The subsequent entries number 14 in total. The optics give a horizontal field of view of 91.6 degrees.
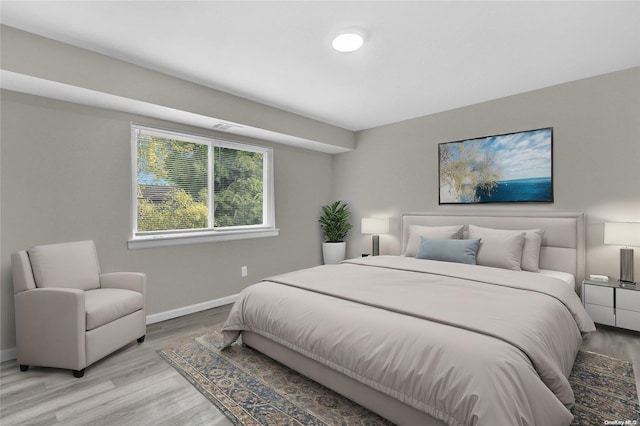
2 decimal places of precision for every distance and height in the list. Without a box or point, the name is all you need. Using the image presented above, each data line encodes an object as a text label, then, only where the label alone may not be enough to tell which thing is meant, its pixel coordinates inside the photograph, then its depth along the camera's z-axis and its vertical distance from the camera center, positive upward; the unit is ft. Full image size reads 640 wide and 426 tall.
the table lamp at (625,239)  9.22 -0.86
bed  4.49 -2.21
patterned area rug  5.87 -3.91
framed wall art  11.57 +1.70
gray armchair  7.39 -2.49
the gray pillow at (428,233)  12.34 -0.92
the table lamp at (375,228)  15.48 -0.84
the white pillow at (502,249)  10.32 -1.33
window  11.09 +0.95
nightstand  9.22 -2.84
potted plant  16.90 -1.07
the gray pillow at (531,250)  10.46 -1.37
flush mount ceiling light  7.83 +4.40
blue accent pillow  10.90 -1.43
